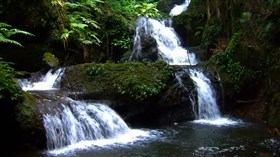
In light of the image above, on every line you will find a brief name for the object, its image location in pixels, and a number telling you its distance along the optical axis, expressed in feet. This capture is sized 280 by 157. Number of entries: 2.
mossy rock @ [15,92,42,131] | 23.77
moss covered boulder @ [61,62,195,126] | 30.99
